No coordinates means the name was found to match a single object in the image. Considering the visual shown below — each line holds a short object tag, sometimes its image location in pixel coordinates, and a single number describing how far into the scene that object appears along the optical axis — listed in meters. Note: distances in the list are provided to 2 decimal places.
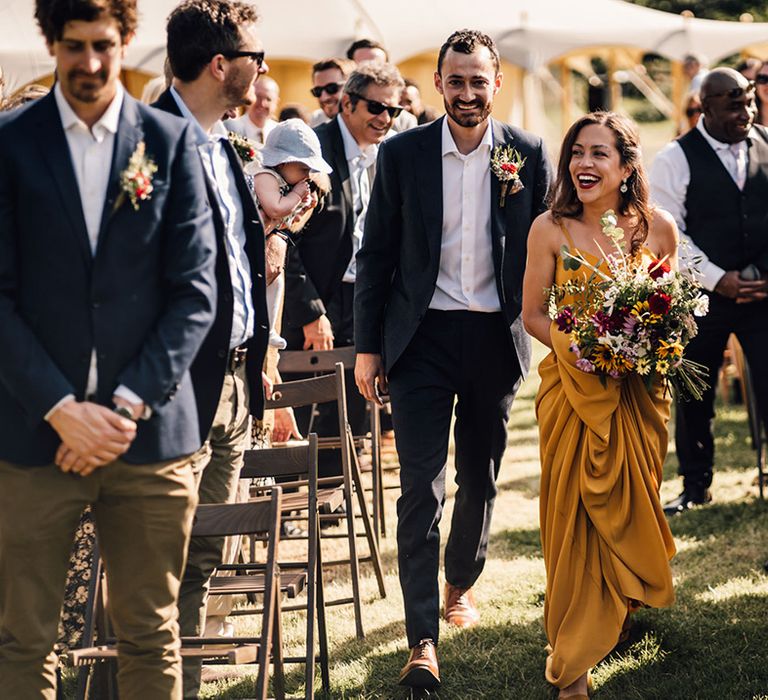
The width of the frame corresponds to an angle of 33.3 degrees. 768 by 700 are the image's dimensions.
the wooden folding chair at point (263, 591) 4.02
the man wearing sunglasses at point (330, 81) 9.72
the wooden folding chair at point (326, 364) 6.62
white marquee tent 16.14
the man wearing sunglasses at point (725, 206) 7.36
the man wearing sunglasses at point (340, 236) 7.41
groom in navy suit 5.30
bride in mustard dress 4.98
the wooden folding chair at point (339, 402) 5.90
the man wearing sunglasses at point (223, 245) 4.08
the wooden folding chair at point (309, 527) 4.68
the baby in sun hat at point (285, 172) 5.27
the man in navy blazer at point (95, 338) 3.44
